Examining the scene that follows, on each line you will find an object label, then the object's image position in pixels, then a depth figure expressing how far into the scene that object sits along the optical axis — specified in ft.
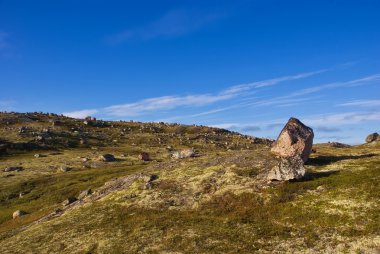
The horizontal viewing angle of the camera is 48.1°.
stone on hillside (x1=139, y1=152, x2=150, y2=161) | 472.85
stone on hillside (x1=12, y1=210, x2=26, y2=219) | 275.80
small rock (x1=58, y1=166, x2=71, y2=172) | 409.02
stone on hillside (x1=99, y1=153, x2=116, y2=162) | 460.96
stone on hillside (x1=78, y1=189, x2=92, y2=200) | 263.80
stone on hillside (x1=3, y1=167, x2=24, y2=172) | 406.46
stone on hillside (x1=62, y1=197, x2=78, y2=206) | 256.66
